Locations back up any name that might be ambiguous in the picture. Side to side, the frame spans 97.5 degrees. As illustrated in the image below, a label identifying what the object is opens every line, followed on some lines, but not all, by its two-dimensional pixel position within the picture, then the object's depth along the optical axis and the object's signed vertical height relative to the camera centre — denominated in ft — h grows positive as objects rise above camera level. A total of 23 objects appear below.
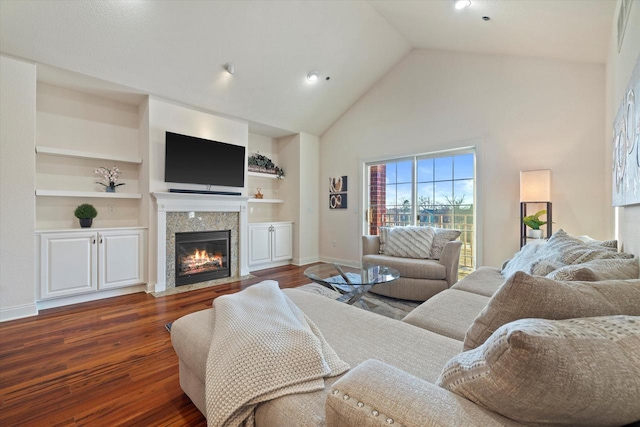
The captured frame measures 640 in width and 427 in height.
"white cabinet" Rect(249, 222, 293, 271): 15.64 -1.72
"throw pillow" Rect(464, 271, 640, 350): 2.38 -0.75
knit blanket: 2.99 -1.73
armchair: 10.34 -2.28
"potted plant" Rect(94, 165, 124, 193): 11.69 +1.63
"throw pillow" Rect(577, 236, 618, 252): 6.05 -0.65
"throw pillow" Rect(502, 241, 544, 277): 6.53 -1.16
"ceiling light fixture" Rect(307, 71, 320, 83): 13.53 +6.76
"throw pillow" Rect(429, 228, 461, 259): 11.48 -1.02
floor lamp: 10.29 +0.99
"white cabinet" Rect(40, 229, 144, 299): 9.69 -1.73
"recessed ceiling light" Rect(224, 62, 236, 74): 11.71 +6.21
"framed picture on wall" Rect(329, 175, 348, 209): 17.35 +1.42
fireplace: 12.56 -1.96
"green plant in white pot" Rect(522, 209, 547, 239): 10.19 -0.30
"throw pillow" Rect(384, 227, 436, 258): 11.65 -1.16
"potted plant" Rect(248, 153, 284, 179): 16.52 +3.00
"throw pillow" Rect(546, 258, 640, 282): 3.35 -0.76
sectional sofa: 1.75 -1.16
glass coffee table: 8.39 -2.02
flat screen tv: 12.07 +2.47
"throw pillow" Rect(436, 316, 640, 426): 1.72 -1.00
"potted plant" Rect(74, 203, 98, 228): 10.79 +0.02
